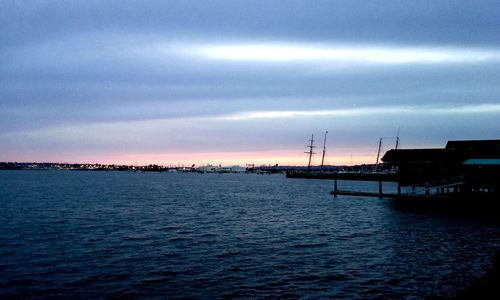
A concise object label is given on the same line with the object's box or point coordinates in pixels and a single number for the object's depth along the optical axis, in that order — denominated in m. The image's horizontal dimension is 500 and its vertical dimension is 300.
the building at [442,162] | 56.34
